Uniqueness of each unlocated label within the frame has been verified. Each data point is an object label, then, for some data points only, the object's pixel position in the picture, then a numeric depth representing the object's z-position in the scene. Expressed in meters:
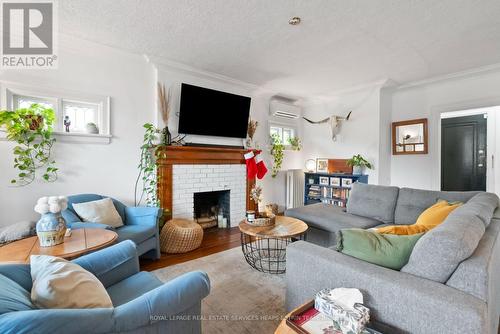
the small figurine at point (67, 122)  2.70
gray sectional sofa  0.91
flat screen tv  3.49
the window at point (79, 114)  2.78
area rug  1.63
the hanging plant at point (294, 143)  5.14
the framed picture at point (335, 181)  4.54
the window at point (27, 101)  2.49
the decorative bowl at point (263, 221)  2.41
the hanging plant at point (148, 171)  3.18
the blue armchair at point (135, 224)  2.25
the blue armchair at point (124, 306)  0.71
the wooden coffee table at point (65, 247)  1.49
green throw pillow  1.20
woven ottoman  2.80
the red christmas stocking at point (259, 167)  4.08
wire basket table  2.22
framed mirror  3.93
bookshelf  4.41
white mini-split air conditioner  4.78
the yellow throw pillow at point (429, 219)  1.44
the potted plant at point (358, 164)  4.24
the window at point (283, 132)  4.97
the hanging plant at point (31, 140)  2.27
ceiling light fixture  2.27
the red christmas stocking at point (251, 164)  4.00
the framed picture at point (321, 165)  4.87
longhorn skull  4.71
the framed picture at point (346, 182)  4.38
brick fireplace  3.28
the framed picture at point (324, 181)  4.71
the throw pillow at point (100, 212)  2.40
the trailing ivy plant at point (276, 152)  4.73
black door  4.38
